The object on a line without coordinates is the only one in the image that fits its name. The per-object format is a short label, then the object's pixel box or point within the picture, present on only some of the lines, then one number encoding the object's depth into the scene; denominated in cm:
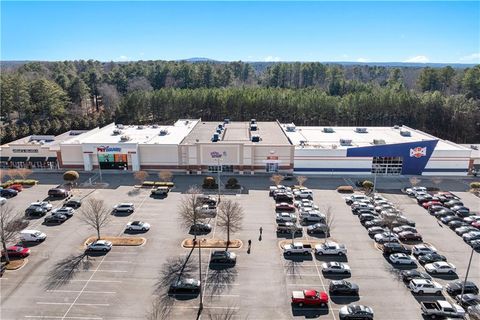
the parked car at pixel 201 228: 4277
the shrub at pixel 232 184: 5712
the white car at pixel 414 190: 5549
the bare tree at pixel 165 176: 5920
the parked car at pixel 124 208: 4797
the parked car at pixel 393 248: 3812
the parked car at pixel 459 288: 3184
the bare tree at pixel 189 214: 4072
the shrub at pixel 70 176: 5778
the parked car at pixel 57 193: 5256
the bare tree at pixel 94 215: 3986
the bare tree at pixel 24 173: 5931
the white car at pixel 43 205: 4769
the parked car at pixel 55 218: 4478
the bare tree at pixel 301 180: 5775
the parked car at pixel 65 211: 4578
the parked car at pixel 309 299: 3022
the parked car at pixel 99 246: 3819
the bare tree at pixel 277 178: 5769
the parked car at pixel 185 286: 3175
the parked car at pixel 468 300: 3042
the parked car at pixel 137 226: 4281
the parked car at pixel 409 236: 4169
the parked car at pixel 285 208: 4916
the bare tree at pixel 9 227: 3572
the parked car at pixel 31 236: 4009
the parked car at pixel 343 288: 3158
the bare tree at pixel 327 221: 4108
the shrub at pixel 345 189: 5698
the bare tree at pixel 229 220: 4015
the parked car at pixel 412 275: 3350
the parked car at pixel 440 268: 3503
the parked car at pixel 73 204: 4925
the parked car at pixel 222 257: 3641
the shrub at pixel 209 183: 5716
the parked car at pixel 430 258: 3688
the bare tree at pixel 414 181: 5810
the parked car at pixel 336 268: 3447
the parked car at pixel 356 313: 2870
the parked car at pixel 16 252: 3705
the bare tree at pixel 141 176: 5944
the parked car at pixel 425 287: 3183
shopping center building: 6325
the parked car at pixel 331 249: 3806
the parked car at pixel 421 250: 3825
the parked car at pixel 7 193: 5328
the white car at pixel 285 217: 4550
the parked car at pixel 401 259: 3653
